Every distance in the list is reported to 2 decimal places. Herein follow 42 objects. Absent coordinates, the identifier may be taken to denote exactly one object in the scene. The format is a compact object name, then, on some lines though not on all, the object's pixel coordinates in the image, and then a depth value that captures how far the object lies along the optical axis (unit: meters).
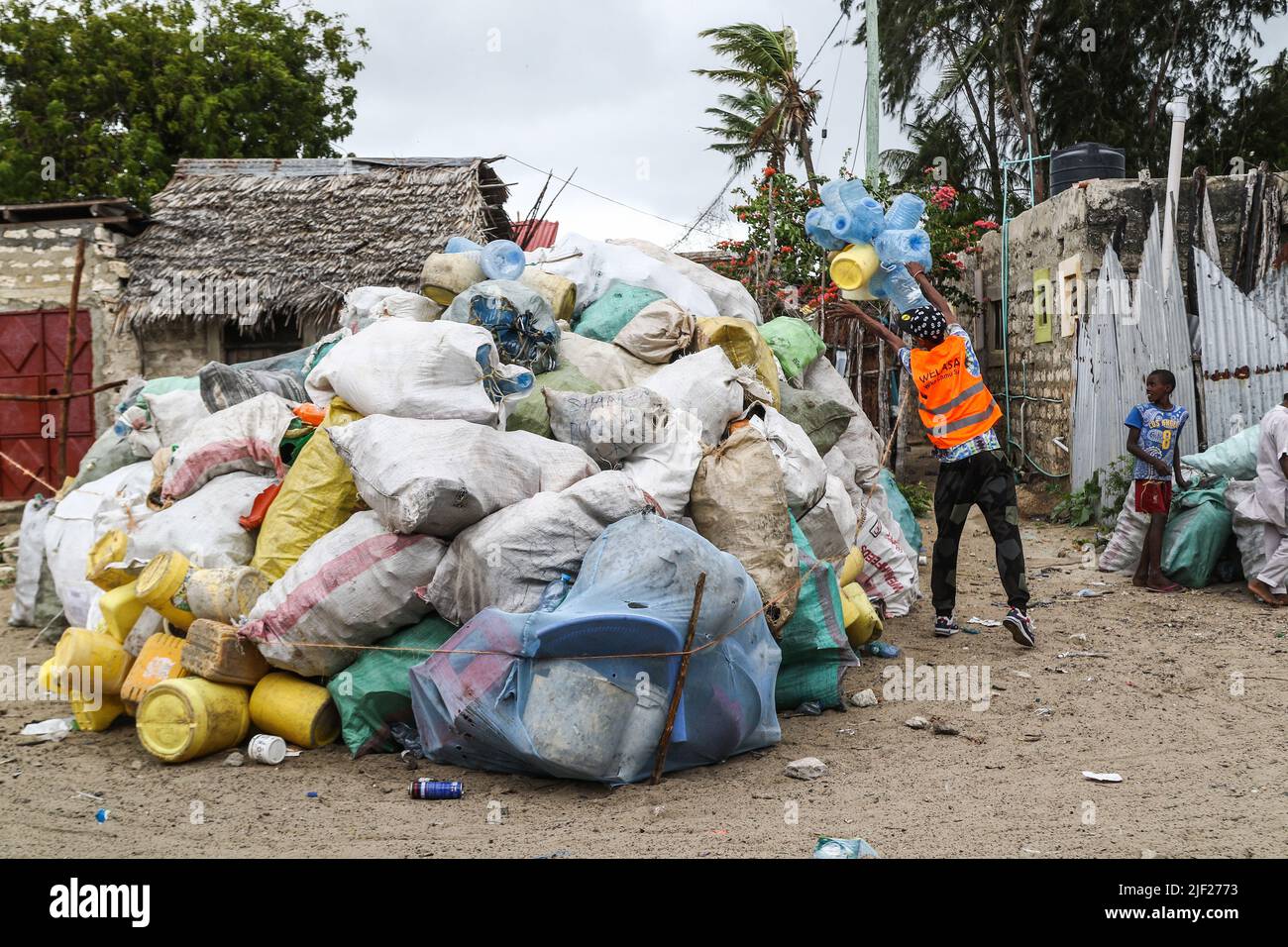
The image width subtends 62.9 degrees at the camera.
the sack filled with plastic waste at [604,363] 4.74
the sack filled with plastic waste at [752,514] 3.63
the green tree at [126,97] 16.33
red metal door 9.45
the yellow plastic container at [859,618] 4.31
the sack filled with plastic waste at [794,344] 5.52
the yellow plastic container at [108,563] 3.84
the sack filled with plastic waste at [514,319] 4.53
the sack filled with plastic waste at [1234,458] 5.63
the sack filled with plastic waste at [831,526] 4.35
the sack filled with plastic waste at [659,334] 4.89
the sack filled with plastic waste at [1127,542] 6.02
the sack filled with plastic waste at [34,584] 5.21
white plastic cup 3.28
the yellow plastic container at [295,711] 3.37
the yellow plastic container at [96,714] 3.66
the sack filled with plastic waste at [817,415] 5.07
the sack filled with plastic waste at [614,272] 5.67
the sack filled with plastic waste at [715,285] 6.05
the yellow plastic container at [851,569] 4.68
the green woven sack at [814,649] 3.68
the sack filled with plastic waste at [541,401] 4.25
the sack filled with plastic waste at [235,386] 4.79
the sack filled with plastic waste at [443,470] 3.30
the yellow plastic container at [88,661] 3.59
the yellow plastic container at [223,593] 3.49
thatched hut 8.74
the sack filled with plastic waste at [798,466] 4.19
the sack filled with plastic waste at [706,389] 4.36
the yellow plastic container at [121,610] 3.75
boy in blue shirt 5.73
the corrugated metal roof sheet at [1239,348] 7.06
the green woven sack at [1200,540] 5.69
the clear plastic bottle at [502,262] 5.19
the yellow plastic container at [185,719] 3.24
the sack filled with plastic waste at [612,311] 5.29
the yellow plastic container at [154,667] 3.49
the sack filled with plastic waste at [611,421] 3.93
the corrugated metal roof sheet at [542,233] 11.50
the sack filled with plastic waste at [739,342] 5.04
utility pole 9.84
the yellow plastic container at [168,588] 3.52
